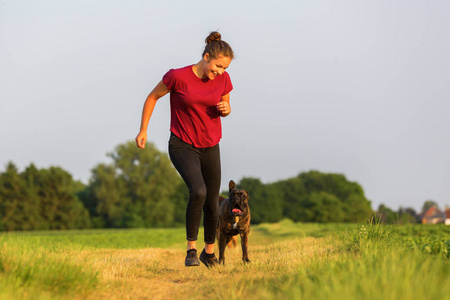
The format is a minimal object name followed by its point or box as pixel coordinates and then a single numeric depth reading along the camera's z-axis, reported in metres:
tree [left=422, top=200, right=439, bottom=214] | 93.07
